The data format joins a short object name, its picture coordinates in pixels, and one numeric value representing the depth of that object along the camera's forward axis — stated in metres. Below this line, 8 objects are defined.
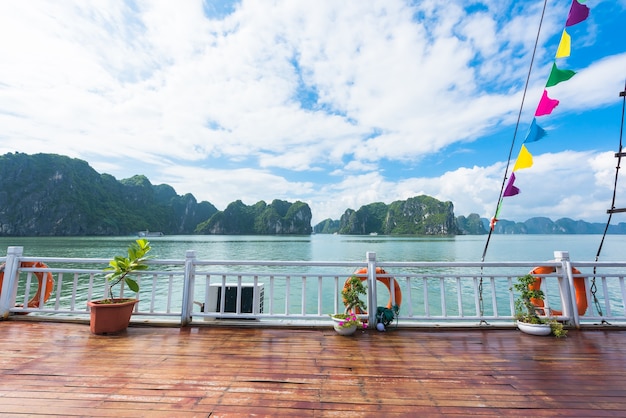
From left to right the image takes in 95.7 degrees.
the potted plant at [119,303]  3.41
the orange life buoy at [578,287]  3.93
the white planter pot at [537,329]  3.41
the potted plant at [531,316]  3.42
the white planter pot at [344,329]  3.41
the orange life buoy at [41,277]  4.10
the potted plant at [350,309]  3.42
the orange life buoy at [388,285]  3.86
